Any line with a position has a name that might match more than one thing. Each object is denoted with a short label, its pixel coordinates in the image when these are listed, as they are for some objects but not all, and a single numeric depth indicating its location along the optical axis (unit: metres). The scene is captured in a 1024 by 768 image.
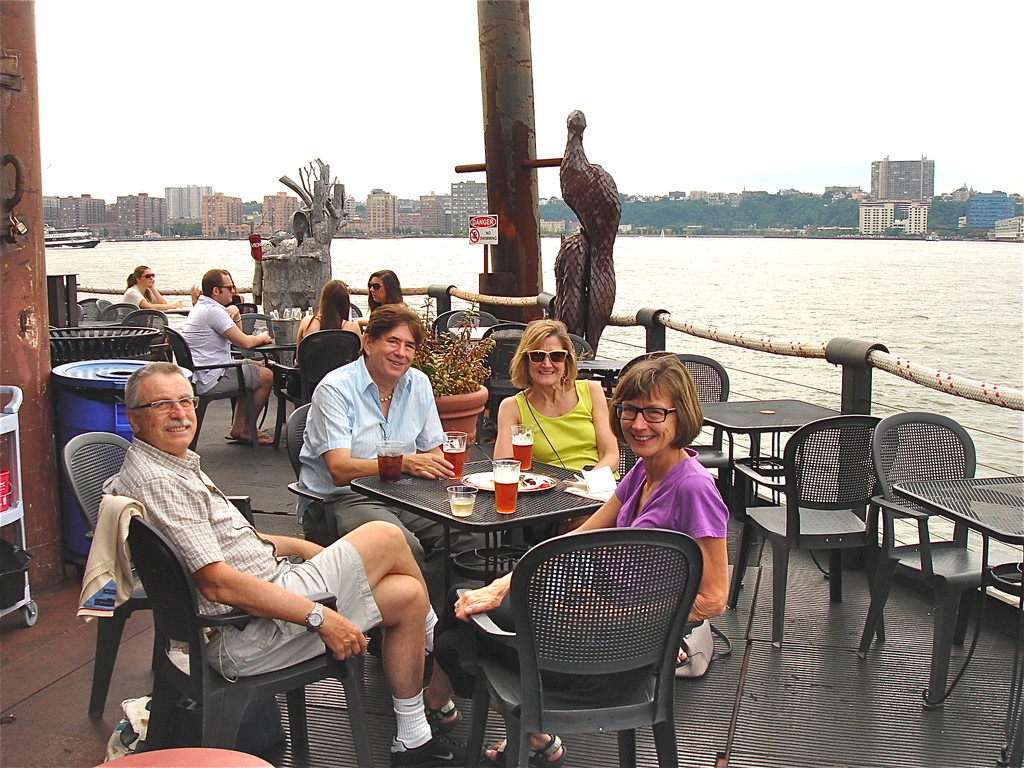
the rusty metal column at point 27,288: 3.86
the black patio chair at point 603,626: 2.15
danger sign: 9.31
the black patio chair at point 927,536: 3.26
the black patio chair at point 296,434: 3.79
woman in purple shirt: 2.50
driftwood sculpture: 11.81
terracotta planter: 5.33
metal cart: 3.65
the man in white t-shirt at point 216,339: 6.85
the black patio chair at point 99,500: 2.93
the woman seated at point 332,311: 6.45
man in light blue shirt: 3.55
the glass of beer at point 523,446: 3.49
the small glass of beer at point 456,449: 3.43
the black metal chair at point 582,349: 6.42
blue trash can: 4.06
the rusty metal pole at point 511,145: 8.68
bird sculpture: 7.67
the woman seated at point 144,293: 10.21
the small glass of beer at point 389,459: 3.38
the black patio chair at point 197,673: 2.38
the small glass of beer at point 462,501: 3.01
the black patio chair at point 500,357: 6.81
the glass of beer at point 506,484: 3.01
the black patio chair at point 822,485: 3.74
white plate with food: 3.31
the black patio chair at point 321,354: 6.29
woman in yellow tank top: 3.95
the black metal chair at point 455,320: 8.64
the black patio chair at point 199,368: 6.71
